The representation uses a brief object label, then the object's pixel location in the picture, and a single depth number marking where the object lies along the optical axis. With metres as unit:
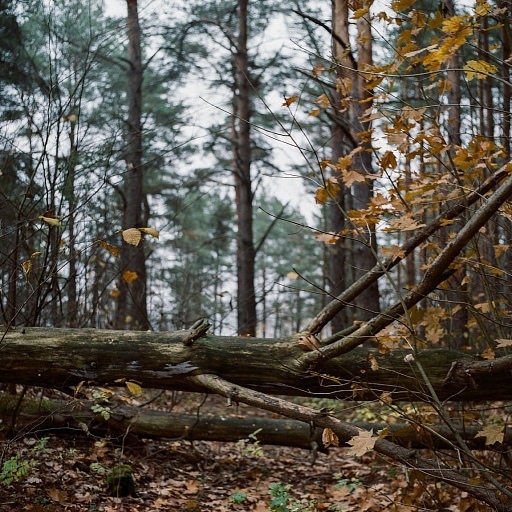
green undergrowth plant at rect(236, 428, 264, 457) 4.80
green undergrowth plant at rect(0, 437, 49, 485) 3.44
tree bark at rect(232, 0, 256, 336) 10.66
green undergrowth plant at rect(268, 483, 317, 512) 3.57
